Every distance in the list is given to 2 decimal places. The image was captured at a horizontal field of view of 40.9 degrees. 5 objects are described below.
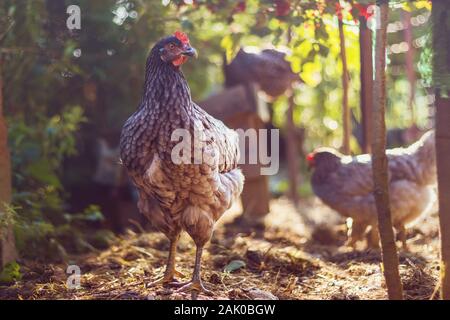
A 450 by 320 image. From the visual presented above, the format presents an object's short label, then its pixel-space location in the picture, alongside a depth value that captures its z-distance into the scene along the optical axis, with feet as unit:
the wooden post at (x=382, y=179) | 8.80
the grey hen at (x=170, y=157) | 10.44
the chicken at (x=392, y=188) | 16.53
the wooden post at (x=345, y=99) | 14.18
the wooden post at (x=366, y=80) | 13.33
